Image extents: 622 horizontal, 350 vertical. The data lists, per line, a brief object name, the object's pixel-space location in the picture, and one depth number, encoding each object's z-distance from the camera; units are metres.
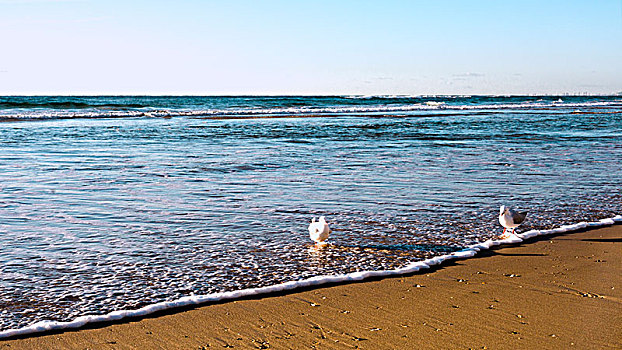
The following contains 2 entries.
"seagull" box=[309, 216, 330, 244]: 5.49
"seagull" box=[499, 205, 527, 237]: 6.04
